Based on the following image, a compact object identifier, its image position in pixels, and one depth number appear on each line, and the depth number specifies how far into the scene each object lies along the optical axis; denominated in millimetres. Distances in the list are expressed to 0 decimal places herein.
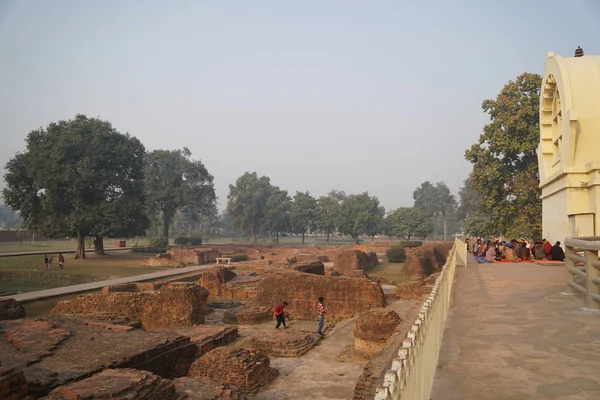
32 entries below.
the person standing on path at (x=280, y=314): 13220
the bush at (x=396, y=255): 36562
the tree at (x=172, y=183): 46531
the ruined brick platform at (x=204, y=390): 6168
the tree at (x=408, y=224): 59531
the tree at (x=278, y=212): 63906
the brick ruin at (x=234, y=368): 7957
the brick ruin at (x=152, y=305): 13242
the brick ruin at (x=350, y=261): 28672
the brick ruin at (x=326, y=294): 14867
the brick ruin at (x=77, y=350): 6383
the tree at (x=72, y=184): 28484
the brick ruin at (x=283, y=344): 10586
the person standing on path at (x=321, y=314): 12680
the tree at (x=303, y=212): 64125
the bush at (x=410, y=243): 41875
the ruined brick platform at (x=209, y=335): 10000
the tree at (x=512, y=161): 21453
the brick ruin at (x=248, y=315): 14180
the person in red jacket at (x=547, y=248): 13510
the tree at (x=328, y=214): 61000
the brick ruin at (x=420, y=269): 17438
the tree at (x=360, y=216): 59156
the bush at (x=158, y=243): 40625
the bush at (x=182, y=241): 49750
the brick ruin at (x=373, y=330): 10227
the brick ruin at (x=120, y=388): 5113
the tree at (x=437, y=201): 89375
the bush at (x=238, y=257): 35647
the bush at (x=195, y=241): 49469
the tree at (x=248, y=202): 64562
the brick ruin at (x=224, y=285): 19469
